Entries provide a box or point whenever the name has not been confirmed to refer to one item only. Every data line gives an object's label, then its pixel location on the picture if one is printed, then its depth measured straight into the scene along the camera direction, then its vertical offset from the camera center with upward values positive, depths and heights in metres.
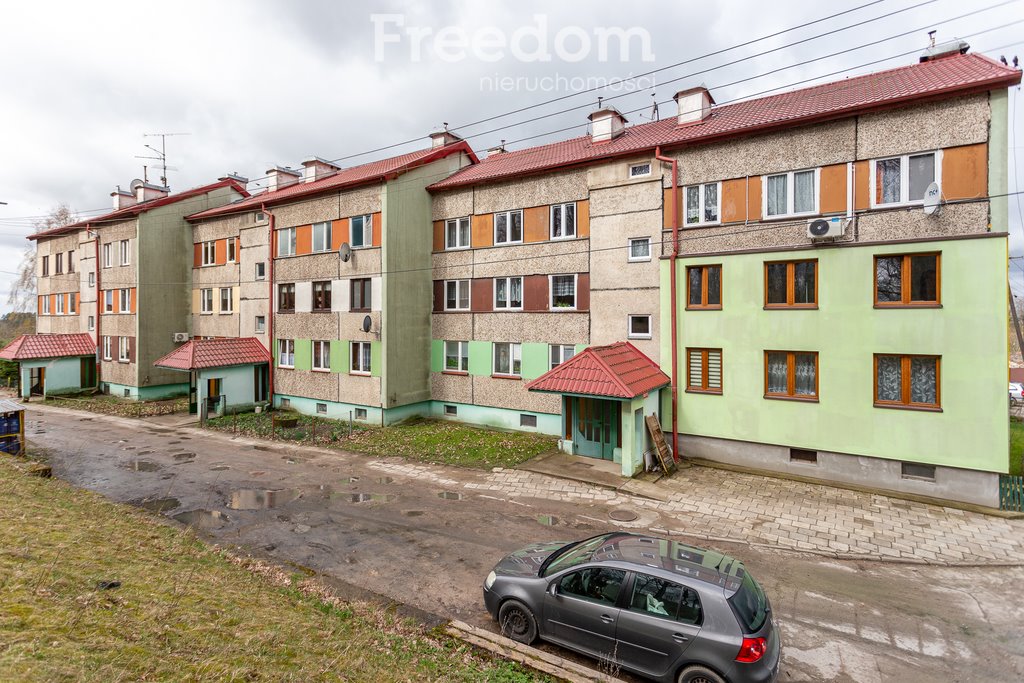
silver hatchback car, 5.59 -3.45
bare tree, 44.53 +6.14
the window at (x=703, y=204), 15.59 +4.34
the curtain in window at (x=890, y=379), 13.15 -1.12
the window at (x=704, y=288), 15.62 +1.64
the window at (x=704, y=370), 15.62 -1.05
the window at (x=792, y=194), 14.19 +4.27
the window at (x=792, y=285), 14.24 +1.57
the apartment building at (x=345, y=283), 20.45 +2.59
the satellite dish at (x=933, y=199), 12.40 +3.53
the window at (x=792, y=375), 14.26 -1.12
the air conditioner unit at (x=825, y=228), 13.41 +3.05
